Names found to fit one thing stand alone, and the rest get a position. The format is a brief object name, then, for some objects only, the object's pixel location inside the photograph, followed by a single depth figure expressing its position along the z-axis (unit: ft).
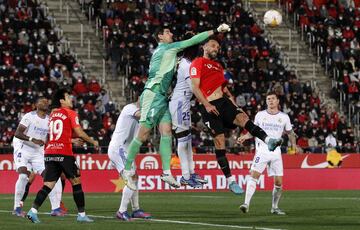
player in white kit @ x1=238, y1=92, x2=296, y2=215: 76.33
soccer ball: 110.73
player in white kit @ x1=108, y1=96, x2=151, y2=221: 69.36
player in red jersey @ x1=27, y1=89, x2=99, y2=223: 64.49
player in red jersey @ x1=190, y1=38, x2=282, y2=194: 62.54
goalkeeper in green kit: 63.10
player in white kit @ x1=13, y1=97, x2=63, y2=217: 77.56
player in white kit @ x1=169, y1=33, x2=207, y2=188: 63.57
